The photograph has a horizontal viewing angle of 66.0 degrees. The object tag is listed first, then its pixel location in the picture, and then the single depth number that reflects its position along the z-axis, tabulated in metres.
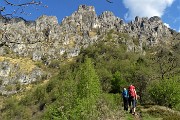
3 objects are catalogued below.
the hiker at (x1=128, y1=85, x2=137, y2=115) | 9.24
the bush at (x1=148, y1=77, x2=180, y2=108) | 14.94
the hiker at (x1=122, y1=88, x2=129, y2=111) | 9.67
